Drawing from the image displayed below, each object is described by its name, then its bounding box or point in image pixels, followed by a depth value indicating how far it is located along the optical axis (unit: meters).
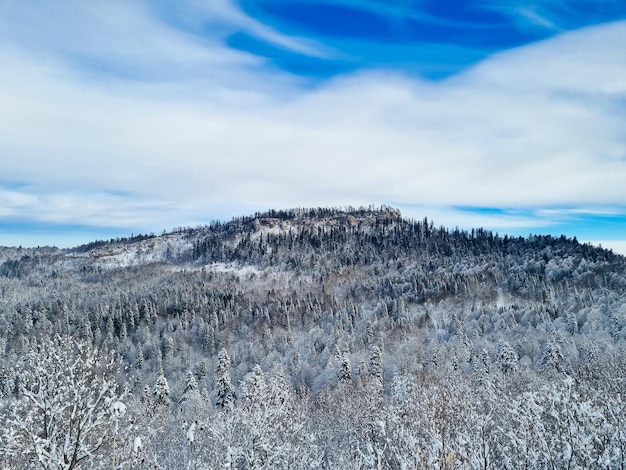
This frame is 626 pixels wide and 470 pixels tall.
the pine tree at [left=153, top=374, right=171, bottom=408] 86.06
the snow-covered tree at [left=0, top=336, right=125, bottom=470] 17.77
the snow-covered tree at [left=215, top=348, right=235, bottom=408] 81.19
